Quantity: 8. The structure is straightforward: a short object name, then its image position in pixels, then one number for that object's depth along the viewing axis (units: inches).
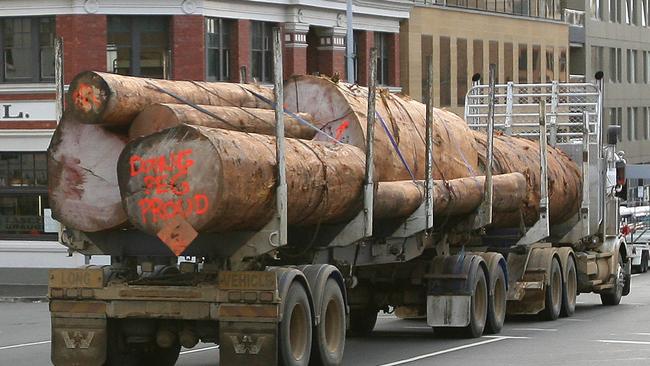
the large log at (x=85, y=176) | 665.0
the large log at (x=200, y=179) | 617.9
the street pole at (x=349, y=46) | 1385.3
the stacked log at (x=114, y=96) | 650.8
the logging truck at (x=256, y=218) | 631.2
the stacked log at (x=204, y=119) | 651.5
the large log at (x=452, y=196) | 758.5
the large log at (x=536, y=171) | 979.3
